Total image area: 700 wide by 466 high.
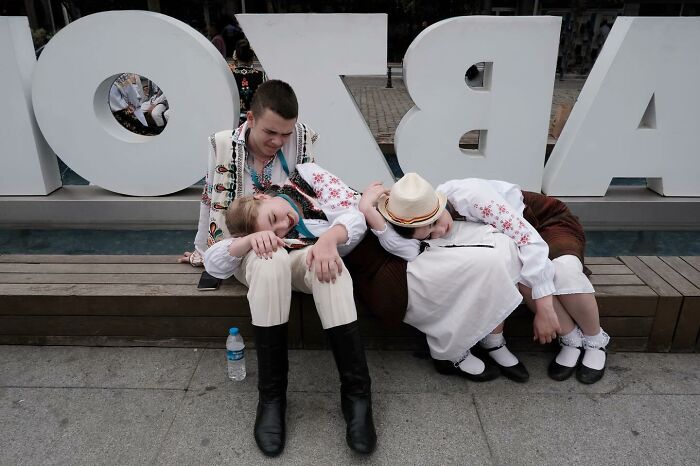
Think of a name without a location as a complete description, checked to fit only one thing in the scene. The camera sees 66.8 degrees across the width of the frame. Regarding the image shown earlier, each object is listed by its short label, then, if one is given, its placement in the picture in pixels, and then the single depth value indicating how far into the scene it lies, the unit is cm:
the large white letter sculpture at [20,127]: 443
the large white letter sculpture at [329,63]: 454
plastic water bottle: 268
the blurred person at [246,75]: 540
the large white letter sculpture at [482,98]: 453
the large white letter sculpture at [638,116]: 448
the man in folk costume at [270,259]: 226
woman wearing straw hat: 239
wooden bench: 281
